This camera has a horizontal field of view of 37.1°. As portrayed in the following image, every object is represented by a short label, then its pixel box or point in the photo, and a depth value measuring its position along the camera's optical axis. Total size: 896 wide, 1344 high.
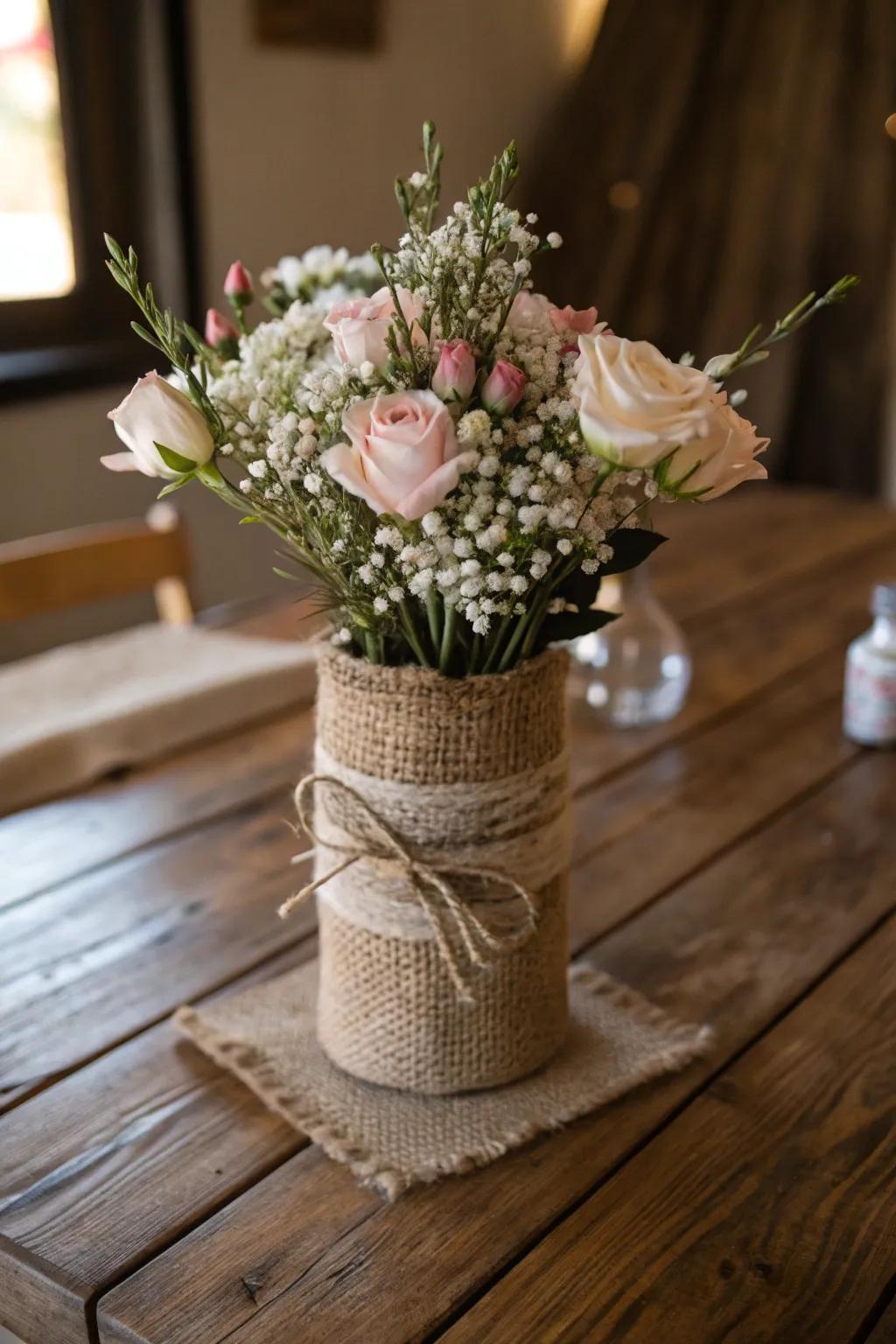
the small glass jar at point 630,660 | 1.33
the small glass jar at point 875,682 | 1.25
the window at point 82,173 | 2.34
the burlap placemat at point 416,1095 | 0.74
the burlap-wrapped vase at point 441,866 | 0.72
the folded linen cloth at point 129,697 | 1.23
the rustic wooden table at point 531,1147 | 0.64
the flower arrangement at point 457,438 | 0.61
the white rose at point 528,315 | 0.68
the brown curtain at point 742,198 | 3.16
